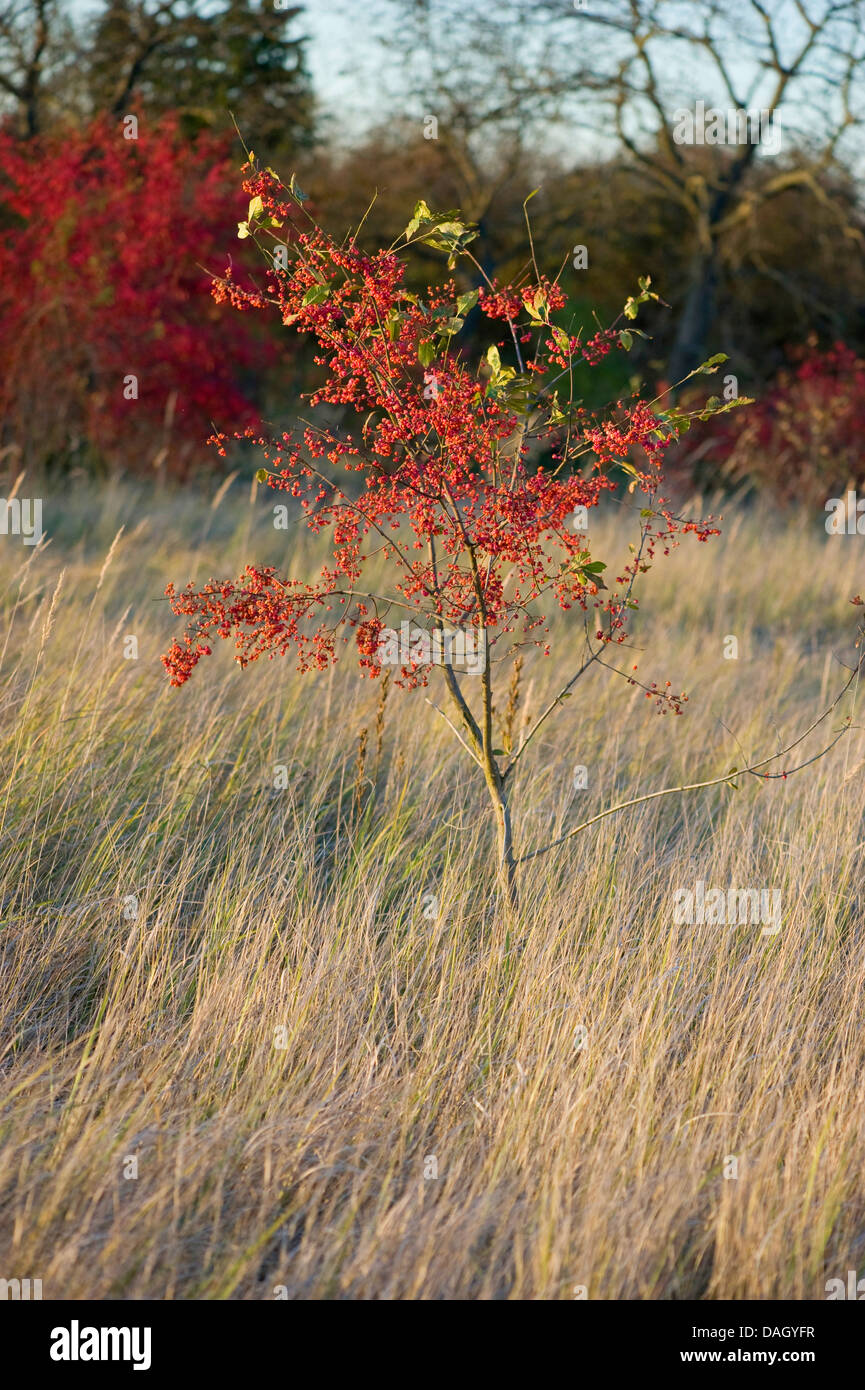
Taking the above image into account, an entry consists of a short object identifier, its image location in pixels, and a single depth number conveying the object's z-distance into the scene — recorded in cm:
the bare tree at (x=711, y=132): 1210
